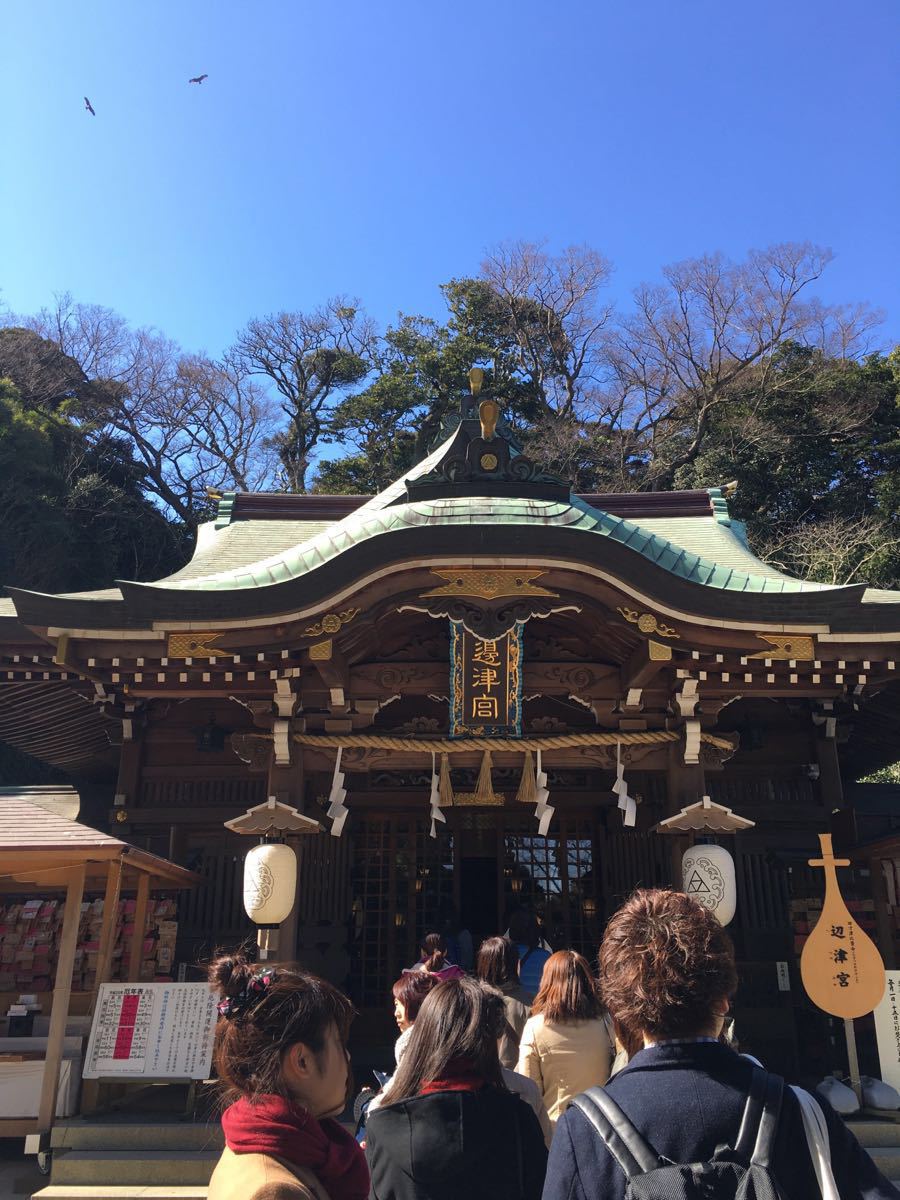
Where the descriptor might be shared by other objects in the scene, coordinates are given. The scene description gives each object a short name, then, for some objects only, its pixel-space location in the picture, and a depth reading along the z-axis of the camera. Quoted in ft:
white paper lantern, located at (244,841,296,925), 21.16
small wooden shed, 19.08
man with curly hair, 4.90
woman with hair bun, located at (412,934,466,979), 11.76
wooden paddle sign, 19.30
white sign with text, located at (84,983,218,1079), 19.62
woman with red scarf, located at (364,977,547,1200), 6.41
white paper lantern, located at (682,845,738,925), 21.27
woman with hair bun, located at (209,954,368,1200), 5.24
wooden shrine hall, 21.70
